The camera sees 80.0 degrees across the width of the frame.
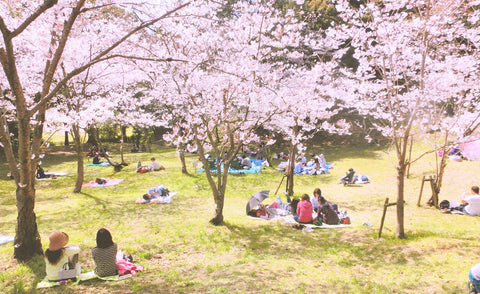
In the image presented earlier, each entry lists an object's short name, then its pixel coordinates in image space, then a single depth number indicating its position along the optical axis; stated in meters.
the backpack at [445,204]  10.32
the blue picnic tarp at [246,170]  17.77
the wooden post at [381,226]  7.66
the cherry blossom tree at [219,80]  8.55
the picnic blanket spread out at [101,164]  20.17
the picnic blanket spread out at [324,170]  18.12
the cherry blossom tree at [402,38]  7.14
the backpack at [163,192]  12.78
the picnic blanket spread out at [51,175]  16.52
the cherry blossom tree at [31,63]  5.11
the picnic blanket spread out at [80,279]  5.19
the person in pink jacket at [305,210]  9.33
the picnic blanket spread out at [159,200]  11.87
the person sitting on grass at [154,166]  17.75
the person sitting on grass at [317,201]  9.53
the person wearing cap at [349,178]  15.44
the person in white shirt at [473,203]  9.43
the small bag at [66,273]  5.29
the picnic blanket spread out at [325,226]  9.33
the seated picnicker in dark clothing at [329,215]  9.48
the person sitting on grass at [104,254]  5.42
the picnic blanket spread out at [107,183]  14.94
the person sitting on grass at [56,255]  5.23
